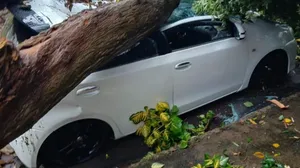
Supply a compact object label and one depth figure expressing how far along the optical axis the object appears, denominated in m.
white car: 3.09
